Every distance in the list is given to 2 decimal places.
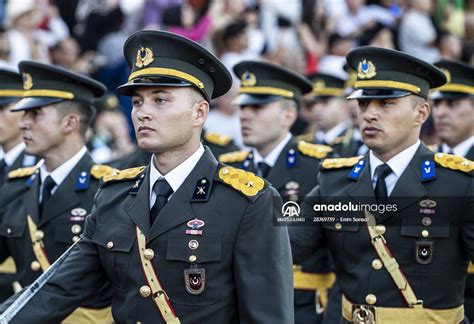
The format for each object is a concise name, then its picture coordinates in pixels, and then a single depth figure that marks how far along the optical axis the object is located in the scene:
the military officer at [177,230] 9.04
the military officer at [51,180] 12.84
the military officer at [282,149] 15.30
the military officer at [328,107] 24.34
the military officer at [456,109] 16.59
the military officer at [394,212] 11.02
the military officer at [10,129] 16.61
